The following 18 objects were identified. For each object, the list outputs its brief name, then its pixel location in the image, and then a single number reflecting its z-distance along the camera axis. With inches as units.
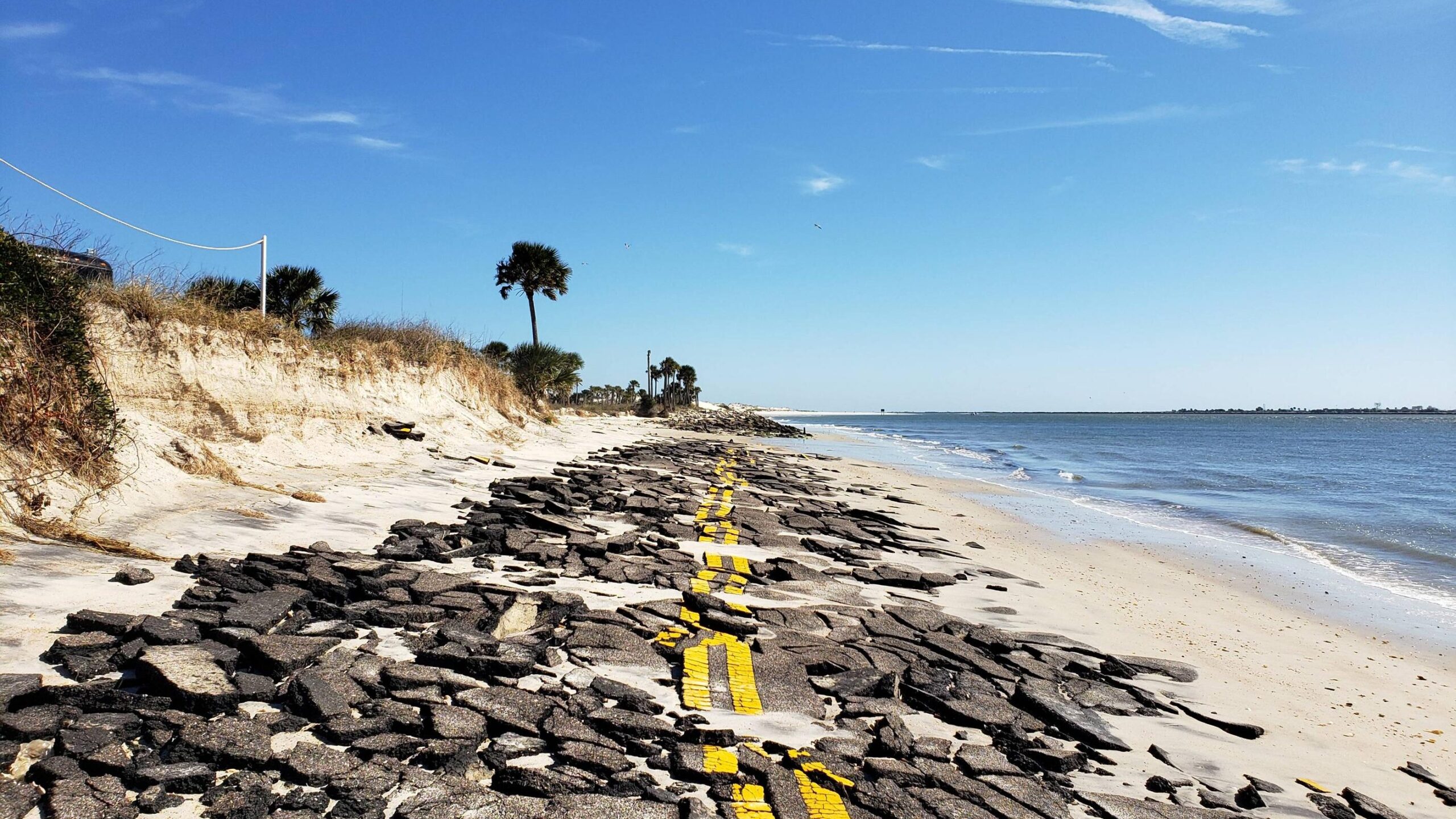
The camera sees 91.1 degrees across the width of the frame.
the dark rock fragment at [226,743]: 116.2
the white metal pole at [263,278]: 518.6
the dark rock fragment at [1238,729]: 189.0
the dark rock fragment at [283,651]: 148.3
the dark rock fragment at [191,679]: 129.4
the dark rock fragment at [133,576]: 185.0
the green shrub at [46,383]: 242.4
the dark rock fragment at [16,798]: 97.3
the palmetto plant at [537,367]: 1173.1
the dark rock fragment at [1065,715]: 169.2
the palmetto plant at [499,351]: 1204.5
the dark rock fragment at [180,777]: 108.0
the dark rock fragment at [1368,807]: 153.8
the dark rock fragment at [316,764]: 114.3
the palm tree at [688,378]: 4256.9
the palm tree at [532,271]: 1498.5
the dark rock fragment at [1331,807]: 152.5
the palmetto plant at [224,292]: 479.8
